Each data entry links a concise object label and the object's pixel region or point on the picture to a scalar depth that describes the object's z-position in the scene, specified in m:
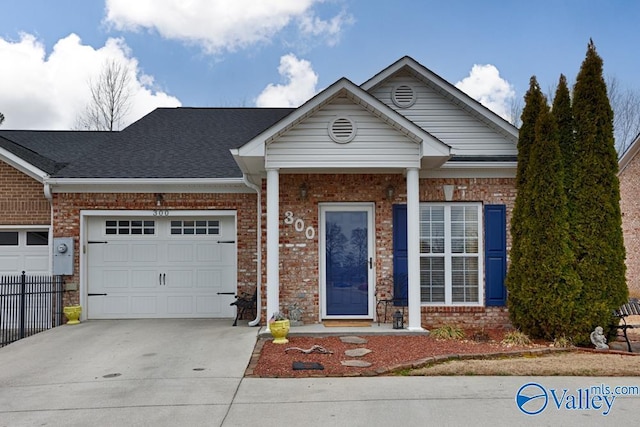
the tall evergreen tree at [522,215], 9.28
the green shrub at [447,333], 9.26
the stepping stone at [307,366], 7.20
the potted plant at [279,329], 8.87
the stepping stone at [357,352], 8.04
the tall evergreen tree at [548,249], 8.84
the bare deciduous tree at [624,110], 28.62
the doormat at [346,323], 10.05
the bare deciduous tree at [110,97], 27.67
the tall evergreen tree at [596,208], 8.88
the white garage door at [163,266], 11.55
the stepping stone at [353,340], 8.93
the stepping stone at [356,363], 7.34
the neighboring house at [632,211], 17.11
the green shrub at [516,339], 8.86
